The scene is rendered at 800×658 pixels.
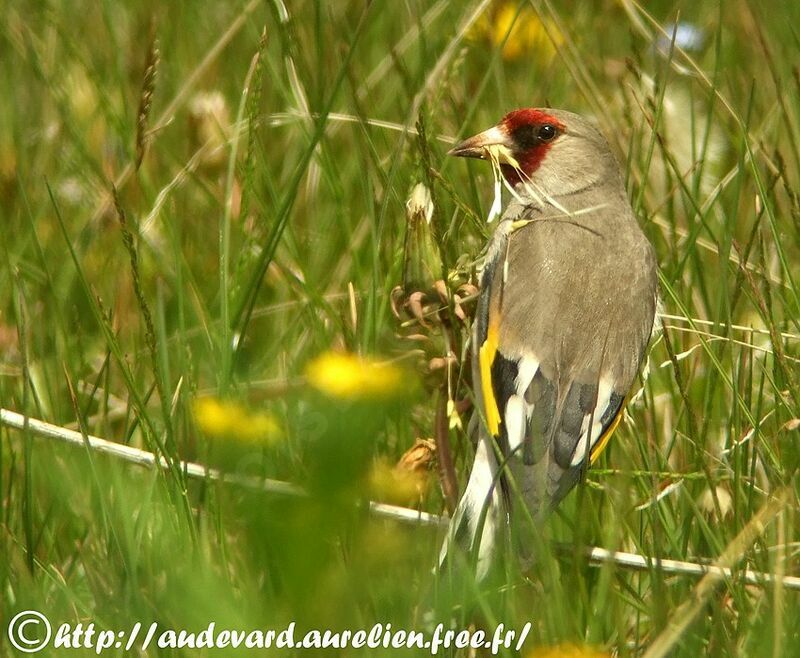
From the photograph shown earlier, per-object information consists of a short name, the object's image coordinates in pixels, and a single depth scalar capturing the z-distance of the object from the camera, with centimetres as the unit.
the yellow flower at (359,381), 275
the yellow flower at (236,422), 362
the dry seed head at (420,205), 561
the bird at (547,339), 574
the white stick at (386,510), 506
